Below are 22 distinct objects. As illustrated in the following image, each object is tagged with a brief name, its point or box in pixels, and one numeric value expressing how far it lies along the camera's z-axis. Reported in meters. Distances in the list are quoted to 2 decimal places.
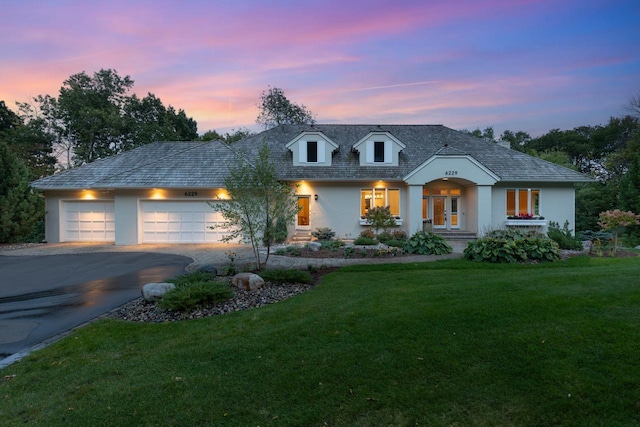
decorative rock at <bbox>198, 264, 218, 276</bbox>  8.74
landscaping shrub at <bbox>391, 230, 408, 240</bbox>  16.66
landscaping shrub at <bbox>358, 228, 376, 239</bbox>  17.00
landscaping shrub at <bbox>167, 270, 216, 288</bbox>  7.25
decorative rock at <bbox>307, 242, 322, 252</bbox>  13.31
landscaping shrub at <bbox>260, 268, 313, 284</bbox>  7.94
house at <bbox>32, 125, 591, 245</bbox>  17.02
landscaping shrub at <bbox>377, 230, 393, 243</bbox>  16.09
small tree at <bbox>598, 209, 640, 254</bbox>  11.39
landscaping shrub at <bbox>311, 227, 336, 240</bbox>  17.03
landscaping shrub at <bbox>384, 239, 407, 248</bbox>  13.12
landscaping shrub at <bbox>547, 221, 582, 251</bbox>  13.17
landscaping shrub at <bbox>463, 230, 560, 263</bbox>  10.35
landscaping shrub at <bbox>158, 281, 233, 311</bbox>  6.04
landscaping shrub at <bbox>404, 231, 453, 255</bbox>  12.35
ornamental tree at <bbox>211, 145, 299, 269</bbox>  8.78
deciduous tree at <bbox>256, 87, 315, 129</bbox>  34.97
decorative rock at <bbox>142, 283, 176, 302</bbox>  6.74
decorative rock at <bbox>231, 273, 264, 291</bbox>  7.39
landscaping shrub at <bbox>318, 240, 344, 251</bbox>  13.38
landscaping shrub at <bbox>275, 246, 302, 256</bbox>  12.78
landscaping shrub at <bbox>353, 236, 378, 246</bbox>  15.27
